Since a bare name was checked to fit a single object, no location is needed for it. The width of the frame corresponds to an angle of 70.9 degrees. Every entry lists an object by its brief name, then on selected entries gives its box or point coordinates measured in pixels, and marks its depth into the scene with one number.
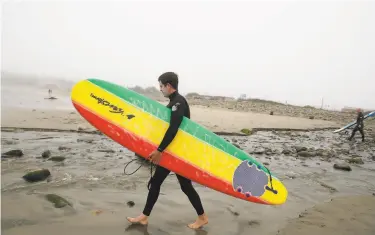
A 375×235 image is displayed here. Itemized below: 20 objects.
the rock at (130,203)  3.60
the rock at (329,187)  4.90
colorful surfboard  3.38
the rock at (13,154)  5.42
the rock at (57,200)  3.29
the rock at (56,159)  5.50
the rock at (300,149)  8.79
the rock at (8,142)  6.83
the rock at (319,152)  8.40
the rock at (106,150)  6.88
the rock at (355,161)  7.58
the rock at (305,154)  8.14
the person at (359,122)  13.54
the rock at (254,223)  3.34
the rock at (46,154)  5.67
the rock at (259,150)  8.07
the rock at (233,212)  3.60
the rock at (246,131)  12.48
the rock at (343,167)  6.58
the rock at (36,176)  4.12
